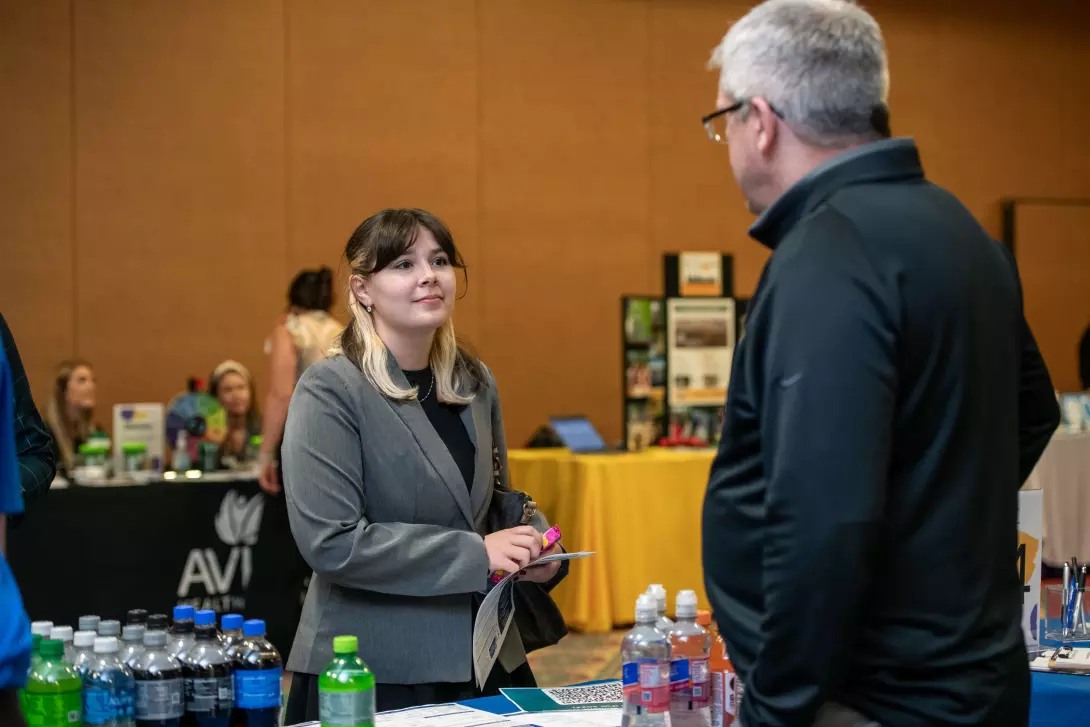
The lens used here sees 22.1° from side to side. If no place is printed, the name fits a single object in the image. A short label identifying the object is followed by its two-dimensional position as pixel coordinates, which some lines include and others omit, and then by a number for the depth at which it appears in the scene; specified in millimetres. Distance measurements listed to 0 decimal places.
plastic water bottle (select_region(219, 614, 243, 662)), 4585
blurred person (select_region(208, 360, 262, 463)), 11190
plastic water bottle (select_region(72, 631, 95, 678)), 4522
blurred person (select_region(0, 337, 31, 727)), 3948
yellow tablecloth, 10902
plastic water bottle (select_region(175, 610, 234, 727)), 4502
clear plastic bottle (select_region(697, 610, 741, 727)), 4533
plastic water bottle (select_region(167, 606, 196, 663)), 4553
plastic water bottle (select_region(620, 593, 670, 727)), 4383
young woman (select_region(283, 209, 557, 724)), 4953
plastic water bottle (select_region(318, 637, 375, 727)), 4351
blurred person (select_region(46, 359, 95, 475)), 10606
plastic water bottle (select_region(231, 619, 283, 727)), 4512
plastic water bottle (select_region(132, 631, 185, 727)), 4460
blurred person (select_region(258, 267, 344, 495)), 10000
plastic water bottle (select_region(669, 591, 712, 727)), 4452
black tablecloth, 9432
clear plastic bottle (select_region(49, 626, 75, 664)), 4594
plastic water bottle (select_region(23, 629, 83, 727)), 4436
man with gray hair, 3891
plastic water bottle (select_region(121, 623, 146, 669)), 4548
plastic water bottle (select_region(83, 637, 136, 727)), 4456
